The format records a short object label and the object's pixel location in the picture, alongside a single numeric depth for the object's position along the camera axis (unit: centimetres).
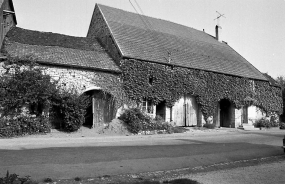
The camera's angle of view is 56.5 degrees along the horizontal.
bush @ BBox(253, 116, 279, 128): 2423
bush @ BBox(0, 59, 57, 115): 1417
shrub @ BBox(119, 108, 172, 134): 1680
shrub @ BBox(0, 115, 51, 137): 1342
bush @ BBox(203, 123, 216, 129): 2184
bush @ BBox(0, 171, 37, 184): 446
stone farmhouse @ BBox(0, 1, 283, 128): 1747
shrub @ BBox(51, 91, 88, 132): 1543
